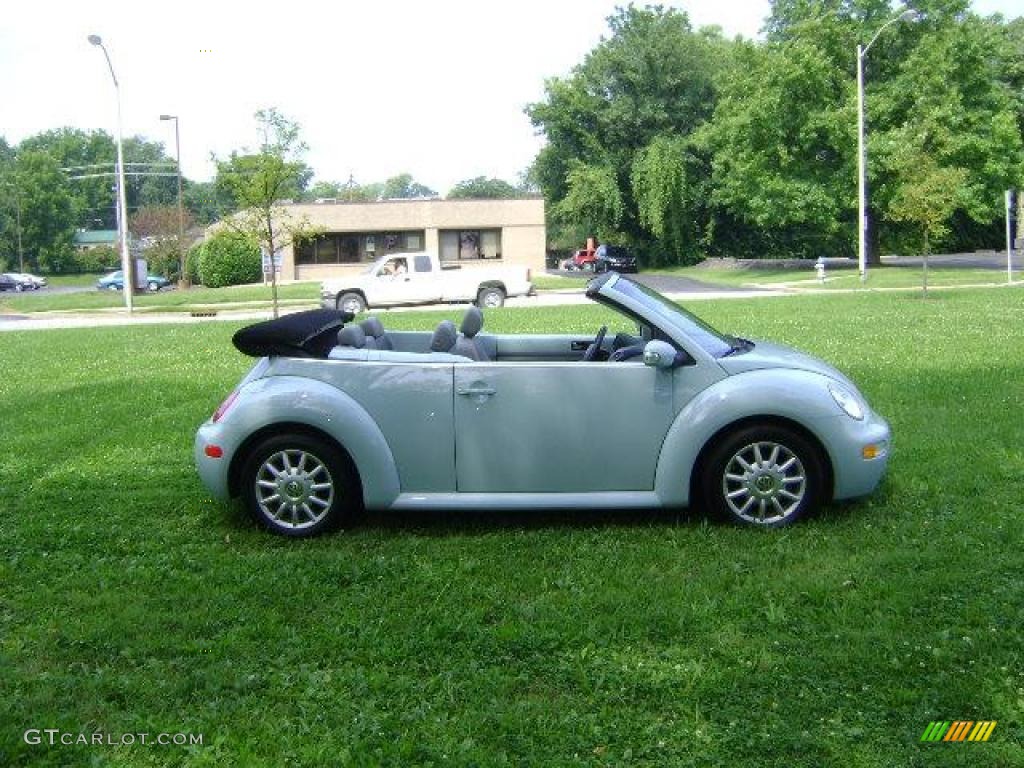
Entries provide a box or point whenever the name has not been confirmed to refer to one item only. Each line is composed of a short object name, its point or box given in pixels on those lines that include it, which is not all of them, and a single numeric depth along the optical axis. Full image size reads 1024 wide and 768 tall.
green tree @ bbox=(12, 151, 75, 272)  92.44
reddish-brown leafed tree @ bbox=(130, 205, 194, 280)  65.31
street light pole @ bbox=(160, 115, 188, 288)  53.60
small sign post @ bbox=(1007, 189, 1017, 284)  29.47
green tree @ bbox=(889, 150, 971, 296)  24.77
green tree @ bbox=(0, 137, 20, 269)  93.31
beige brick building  54.12
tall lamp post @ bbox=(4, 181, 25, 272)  90.09
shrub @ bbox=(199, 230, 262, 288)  49.59
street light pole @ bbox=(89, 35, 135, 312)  32.81
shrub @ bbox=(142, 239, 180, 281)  65.31
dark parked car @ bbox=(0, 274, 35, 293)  70.81
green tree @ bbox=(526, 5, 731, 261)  57.94
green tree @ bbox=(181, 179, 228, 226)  123.69
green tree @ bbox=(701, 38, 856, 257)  42.72
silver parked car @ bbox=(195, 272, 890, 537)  5.57
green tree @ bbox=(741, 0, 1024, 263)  40.31
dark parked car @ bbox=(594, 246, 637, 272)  57.77
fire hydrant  37.38
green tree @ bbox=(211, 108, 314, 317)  22.25
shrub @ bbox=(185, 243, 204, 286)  54.01
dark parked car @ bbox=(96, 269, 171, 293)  59.41
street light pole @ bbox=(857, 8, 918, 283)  34.84
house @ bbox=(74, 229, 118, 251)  101.80
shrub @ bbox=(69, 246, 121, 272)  88.81
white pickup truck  29.23
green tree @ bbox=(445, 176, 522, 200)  132.38
